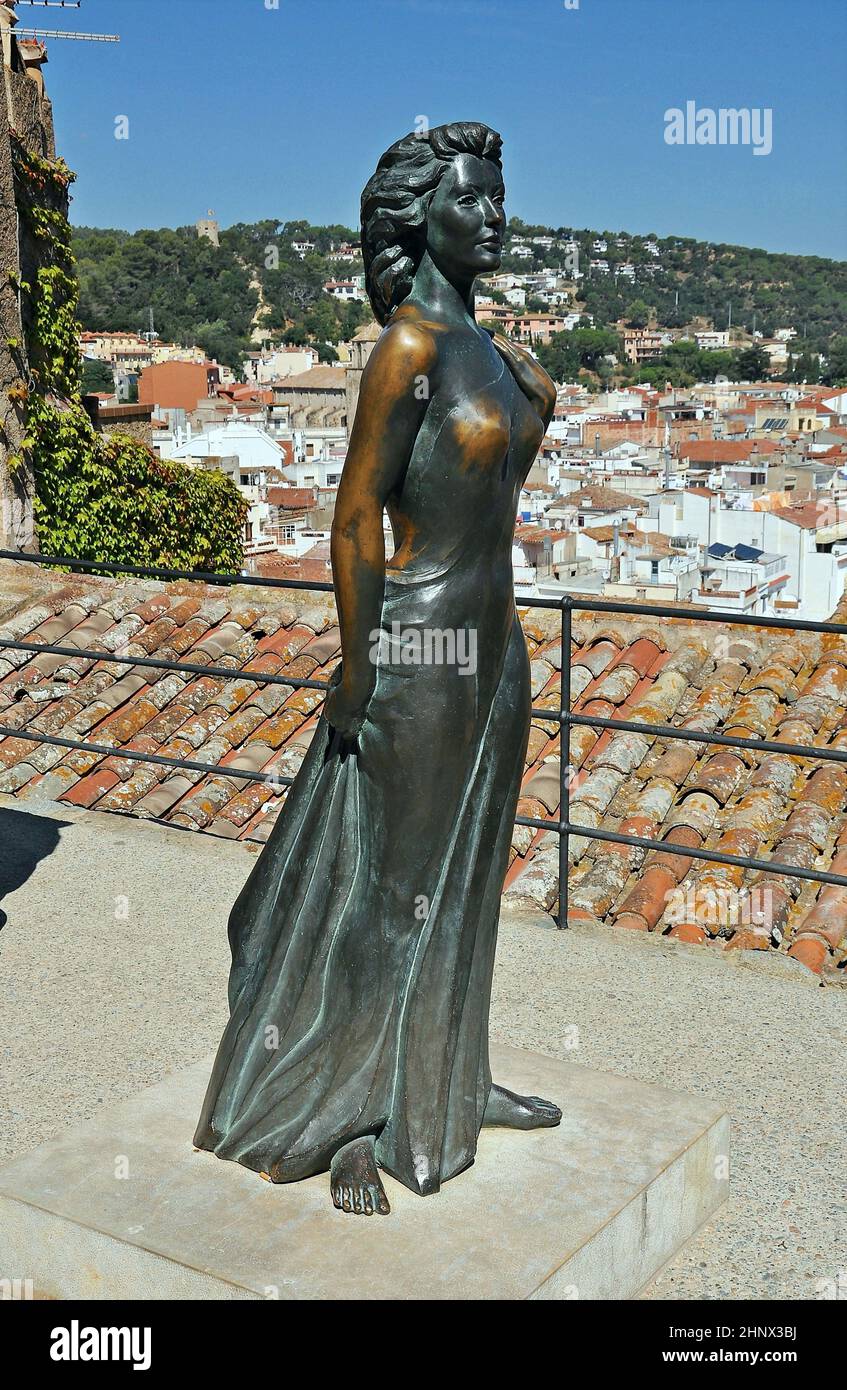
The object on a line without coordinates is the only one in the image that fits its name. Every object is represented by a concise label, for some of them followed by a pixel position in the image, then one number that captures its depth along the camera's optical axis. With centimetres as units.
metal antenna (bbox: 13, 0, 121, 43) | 1327
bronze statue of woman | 292
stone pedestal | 283
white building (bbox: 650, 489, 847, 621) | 3688
